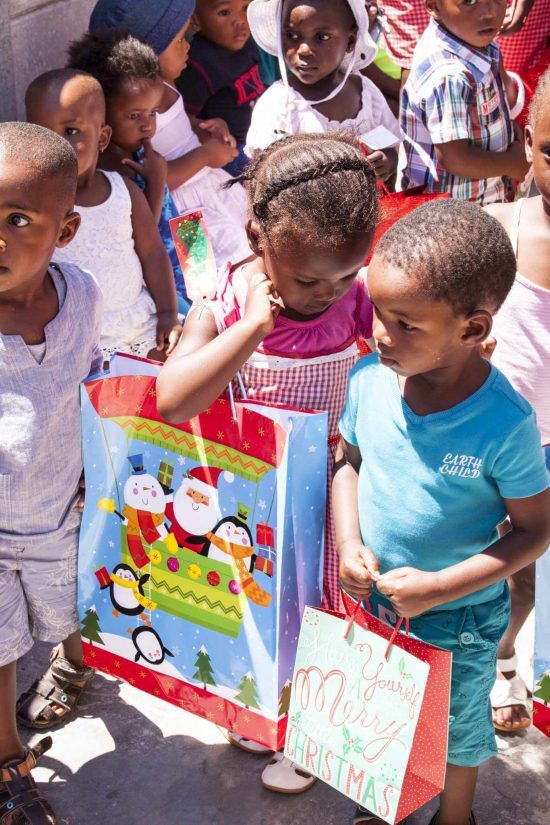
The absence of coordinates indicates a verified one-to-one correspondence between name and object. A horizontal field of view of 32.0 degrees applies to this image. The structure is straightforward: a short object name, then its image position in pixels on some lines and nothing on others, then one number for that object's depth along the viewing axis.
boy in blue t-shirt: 1.86
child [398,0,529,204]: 3.30
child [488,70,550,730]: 2.31
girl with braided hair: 2.02
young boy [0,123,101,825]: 2.18
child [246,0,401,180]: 3.43
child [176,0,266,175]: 4.14
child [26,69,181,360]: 3.10
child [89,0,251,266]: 3.78
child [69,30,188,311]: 3.44
